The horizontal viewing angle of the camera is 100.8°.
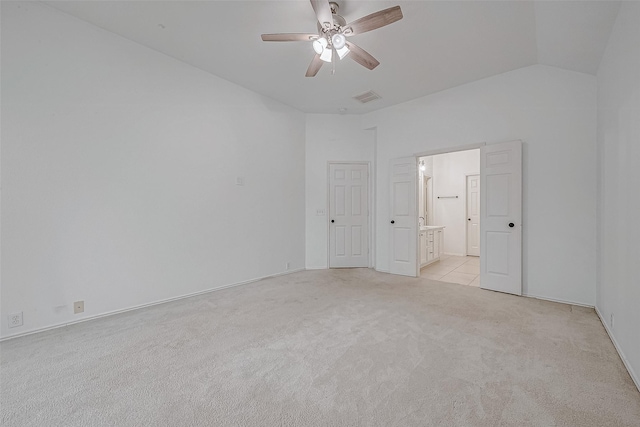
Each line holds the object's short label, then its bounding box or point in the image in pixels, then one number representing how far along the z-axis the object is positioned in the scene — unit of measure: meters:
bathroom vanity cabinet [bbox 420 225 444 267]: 5.41
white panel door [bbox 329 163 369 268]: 5.44
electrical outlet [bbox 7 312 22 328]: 2.38
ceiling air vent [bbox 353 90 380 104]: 4.41
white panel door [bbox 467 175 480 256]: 7.11
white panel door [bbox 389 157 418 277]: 4.66
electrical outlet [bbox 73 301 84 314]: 2.70
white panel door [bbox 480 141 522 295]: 3.58
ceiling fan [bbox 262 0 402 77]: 2.19
